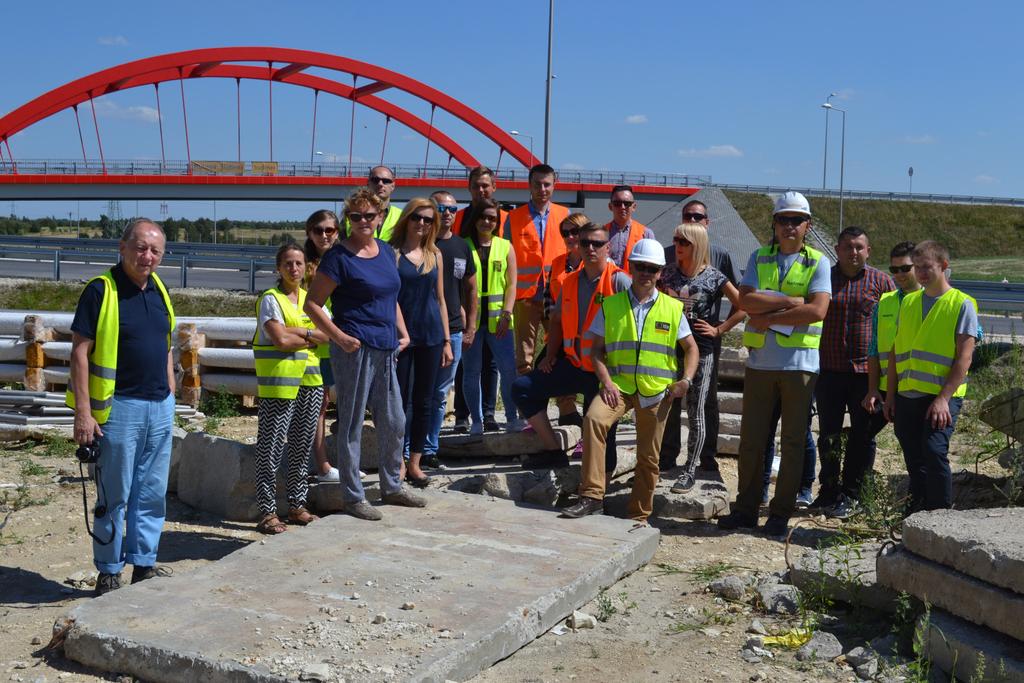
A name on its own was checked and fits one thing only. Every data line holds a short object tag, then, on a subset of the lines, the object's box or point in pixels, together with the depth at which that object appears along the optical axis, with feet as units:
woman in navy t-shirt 19.76
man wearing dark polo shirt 16.72
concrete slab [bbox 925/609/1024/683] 13.88
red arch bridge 150.61
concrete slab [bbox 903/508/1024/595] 14.51
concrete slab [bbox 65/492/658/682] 14.07
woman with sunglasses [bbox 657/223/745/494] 23.04
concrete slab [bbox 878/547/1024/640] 14.32
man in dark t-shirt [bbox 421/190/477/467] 24.34
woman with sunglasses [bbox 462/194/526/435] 25.20
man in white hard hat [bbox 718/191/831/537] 21.50
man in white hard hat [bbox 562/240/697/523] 21.21
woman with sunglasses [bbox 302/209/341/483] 22.04
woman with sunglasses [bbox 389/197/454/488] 22.22
